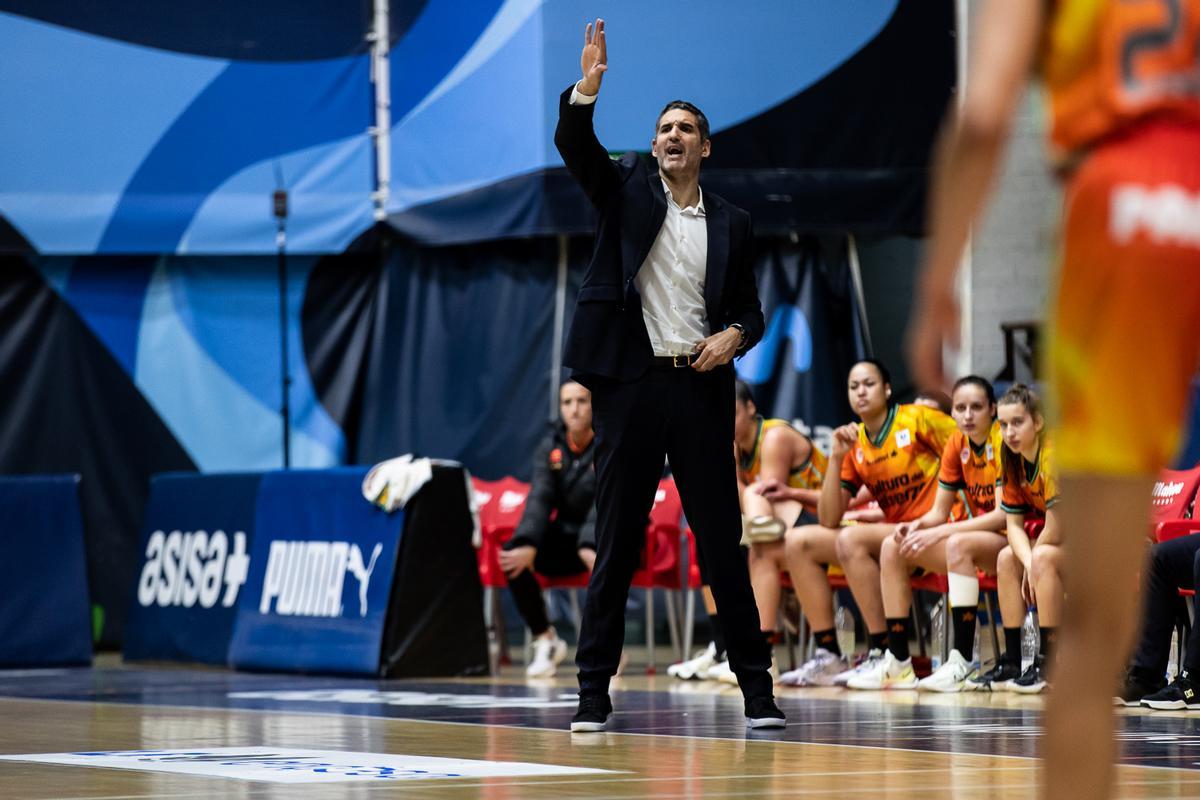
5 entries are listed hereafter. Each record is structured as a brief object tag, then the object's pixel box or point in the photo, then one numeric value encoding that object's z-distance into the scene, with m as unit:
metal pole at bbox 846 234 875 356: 26.72
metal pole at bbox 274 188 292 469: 26.03
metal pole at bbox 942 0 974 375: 26.61
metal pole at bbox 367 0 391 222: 27.73
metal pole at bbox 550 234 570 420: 26.67
